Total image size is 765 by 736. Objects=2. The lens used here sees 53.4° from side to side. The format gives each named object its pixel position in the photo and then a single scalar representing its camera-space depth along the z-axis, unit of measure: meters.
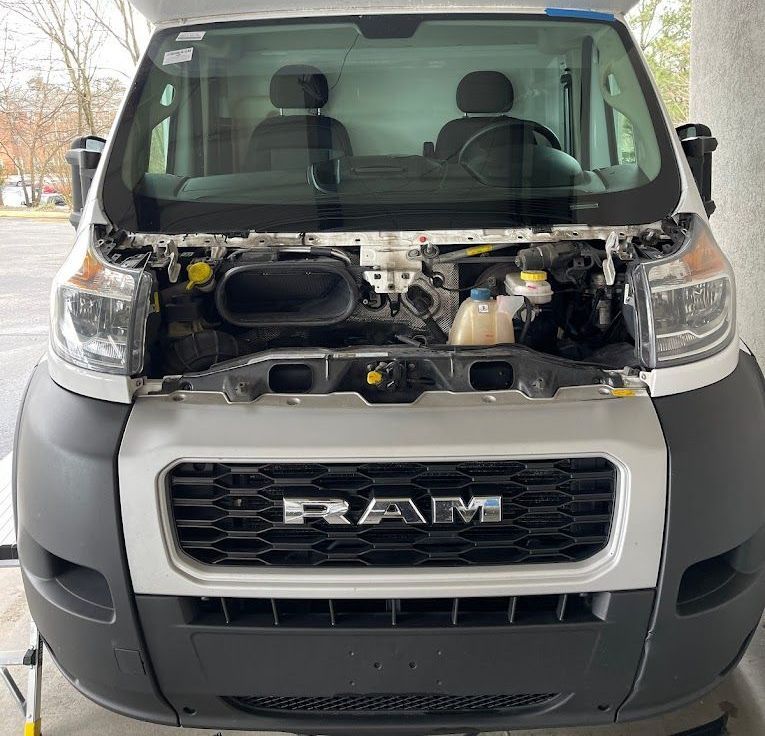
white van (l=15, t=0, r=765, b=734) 1.67
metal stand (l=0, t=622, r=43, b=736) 2.30
